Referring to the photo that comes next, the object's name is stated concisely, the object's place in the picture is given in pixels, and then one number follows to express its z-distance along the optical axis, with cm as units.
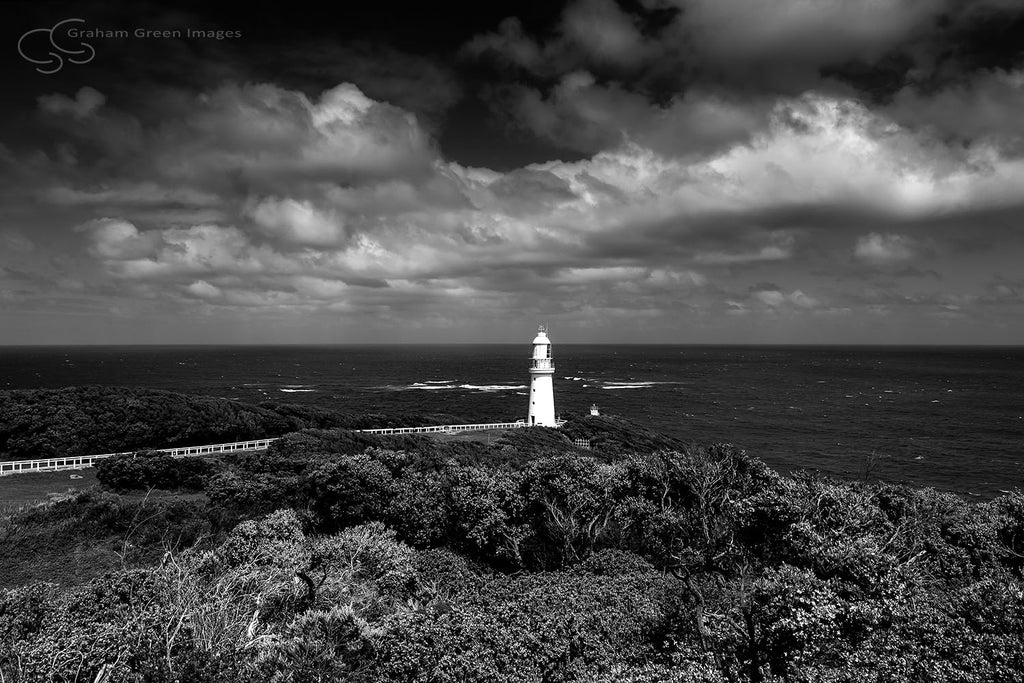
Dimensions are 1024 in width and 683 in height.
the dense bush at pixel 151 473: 2878
